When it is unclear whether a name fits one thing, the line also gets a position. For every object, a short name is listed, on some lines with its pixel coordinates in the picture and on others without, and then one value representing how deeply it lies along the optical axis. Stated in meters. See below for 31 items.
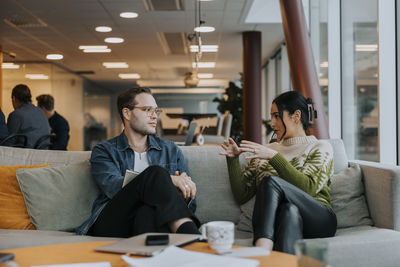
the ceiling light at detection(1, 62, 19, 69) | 10.45
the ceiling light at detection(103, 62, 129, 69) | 11.20
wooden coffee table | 1.29
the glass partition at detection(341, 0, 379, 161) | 4.06
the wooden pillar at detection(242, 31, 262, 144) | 8.03
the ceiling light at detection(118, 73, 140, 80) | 13.20
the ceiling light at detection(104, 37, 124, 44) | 8.31
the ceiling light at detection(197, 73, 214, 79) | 13.56
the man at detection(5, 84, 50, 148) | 4.87
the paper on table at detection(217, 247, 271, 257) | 1.31
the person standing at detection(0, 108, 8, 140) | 4.19
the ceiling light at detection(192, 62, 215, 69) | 11.38
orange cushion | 2.44
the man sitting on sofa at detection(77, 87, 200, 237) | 1.89
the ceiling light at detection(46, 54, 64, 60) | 10.12
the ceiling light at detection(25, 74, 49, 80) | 11.04
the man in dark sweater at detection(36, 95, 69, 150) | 5.93
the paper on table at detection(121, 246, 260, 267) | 1.17
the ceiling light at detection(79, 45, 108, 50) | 9.06
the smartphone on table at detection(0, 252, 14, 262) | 1.20
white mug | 1.30
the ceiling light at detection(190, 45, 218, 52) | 8.67
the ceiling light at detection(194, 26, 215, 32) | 7.52
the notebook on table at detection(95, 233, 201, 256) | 1.31
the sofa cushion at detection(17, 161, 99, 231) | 2.43
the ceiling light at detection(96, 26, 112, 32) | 7.44
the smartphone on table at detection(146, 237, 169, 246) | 1.37
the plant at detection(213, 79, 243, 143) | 9.41
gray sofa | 2.01
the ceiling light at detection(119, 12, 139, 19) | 6.61
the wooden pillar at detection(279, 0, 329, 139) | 3.95
